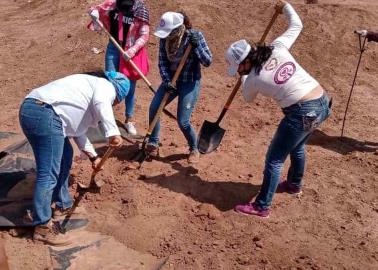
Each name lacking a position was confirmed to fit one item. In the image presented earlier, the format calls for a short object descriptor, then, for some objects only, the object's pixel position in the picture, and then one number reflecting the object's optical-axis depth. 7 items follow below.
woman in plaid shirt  5.11
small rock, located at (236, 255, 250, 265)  4.46
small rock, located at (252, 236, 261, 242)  4.69
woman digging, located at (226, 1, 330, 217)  4.41
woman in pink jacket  5.93
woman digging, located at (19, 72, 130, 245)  4.10
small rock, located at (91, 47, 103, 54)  8.71
